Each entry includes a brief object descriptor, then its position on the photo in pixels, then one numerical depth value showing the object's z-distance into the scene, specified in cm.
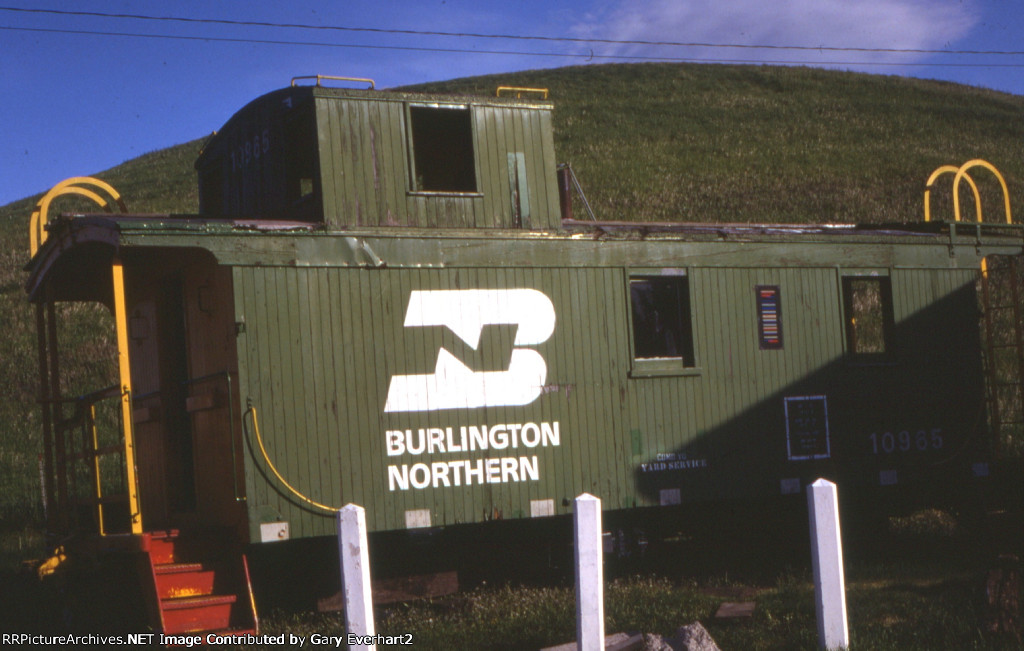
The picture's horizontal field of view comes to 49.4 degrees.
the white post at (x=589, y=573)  691
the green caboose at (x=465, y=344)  995
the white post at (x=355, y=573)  677
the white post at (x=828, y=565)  729
